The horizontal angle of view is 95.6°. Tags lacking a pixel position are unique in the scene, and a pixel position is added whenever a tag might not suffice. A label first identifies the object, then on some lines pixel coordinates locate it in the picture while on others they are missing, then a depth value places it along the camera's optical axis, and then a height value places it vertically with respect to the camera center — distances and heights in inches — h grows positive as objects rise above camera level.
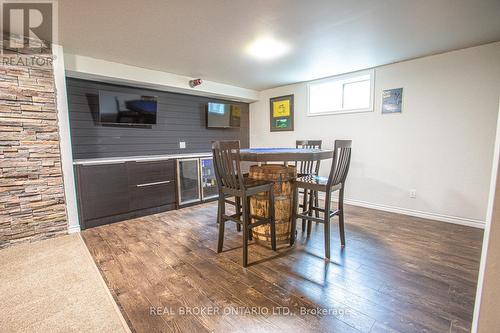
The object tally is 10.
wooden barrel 94.0 -24.1
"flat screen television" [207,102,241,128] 188.1 +23.4
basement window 150.8 +34.6
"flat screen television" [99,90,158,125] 130.4 +20.9
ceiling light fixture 104.5 +46.5
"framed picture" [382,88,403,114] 134.5 +25.0
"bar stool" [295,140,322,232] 113.2 -13.6
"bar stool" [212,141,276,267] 81.2 -16.2
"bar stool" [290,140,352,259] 84.2 -16.3
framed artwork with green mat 190.7 +25.0
